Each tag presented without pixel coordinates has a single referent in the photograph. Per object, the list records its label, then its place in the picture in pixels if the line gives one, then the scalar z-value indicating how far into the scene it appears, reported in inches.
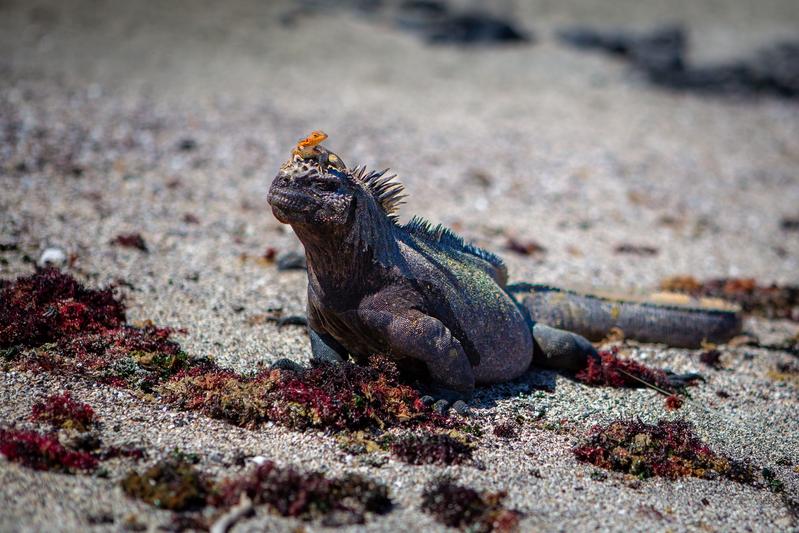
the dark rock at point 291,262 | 614.5
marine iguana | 366.6
